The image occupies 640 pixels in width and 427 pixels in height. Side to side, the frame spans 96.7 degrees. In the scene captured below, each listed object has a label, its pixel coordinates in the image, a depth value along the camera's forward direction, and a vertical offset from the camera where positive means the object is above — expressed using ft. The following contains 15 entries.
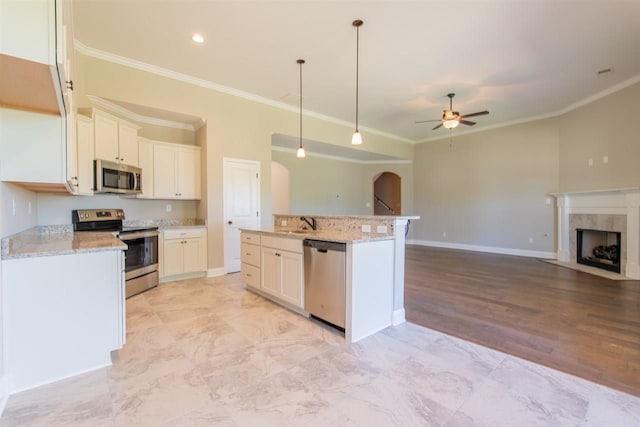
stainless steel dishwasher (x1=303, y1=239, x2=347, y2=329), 8.39 -2.14
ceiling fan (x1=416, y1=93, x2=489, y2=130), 15.88 +5.19
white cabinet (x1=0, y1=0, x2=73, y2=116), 4.46 +2.70
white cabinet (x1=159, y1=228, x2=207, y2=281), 14.02 -2.13
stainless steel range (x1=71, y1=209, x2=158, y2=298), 12.03 -1.35
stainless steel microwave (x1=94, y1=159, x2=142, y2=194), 11.66 +1.47
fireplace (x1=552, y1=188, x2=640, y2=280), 15.12 -0.43
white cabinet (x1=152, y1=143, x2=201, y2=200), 14.56 +2.12
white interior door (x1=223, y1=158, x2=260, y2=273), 15.90 +0.55
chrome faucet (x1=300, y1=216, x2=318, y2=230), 11.79 -0.53
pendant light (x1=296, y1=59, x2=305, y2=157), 12.98 +6.88
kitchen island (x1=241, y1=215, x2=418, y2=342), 8.16 -1.78
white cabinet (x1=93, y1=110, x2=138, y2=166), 11.76 +3.20
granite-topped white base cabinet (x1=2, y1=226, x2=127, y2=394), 5.88 -2.14
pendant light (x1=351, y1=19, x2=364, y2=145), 10.28 +6.84
